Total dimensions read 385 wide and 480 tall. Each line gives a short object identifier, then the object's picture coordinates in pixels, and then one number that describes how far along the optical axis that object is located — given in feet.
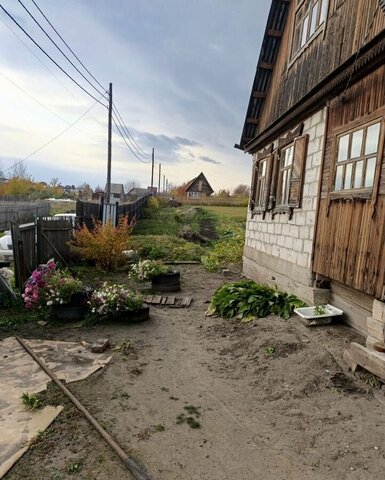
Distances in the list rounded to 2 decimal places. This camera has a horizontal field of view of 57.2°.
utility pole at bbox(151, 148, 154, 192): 167.86
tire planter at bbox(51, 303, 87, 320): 21.97
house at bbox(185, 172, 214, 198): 253.03
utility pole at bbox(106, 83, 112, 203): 59.88
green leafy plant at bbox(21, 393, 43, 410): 11.89
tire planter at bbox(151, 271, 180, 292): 29.86
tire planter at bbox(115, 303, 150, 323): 21.80
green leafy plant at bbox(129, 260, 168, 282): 30.01
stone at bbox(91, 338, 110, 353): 17.08
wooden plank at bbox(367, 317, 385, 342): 13.89
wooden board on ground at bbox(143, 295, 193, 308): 26.25
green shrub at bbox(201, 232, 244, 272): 41.47
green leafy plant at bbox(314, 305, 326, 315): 18.02
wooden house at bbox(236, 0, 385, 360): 15.29
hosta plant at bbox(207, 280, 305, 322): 20.62
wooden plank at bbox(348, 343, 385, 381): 12.55
